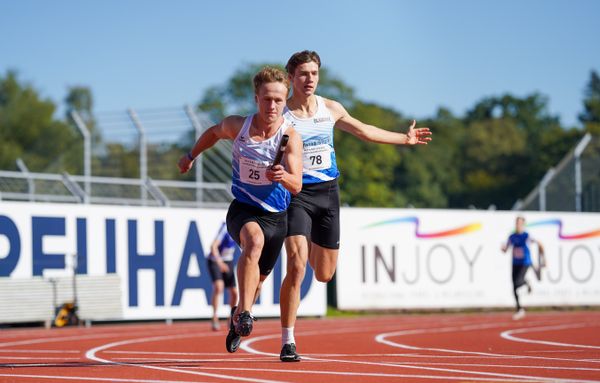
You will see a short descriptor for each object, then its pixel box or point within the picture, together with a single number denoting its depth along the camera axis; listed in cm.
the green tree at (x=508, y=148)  8150
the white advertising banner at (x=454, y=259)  2559
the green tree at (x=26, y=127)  7012
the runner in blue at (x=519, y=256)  2370
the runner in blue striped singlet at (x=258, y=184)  938
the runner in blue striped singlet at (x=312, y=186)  988
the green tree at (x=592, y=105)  8342
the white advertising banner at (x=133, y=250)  2007
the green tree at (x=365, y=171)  7200
